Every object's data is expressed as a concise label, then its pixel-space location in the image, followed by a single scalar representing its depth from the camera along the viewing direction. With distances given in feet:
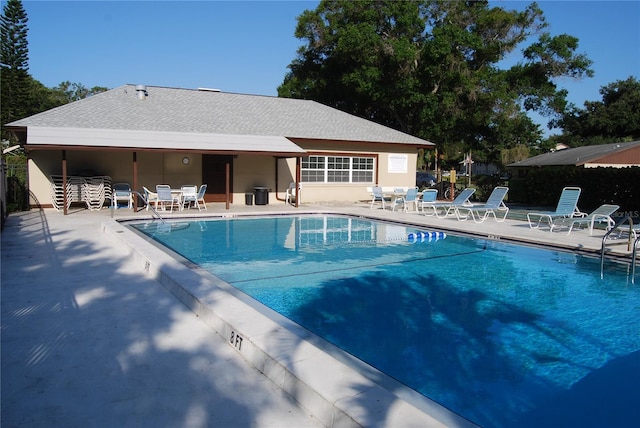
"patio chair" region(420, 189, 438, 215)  55.53
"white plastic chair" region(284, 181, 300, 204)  67.87
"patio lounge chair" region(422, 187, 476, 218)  52.04
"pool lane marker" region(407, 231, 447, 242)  40.58
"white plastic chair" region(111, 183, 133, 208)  54.60
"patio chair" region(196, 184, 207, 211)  57.16
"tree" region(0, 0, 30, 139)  109.70
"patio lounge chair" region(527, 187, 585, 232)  42.70
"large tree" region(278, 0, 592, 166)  90.12
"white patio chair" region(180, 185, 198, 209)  56.85
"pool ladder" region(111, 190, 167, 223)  46.73
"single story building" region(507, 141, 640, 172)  92.99
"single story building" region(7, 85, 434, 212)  54.95
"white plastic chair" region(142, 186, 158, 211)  59.50
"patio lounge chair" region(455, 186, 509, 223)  48.88
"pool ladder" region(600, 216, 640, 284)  27.89
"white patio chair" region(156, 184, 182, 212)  53.57
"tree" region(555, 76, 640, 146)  164.45
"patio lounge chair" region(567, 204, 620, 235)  38.86
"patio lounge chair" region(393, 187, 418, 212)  57.72
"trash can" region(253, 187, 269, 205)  64.49
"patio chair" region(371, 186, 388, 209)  60.95
